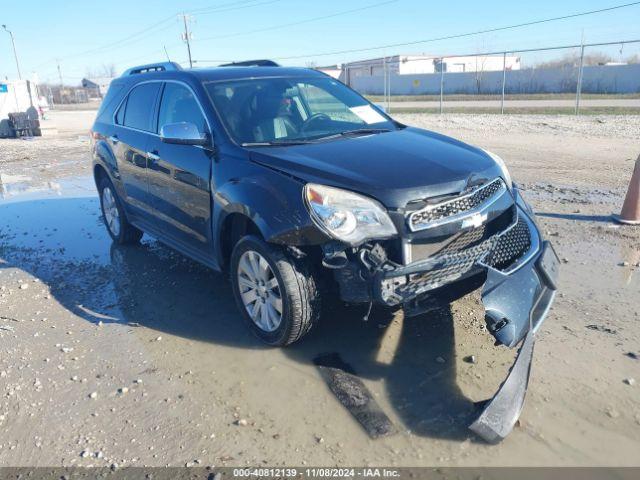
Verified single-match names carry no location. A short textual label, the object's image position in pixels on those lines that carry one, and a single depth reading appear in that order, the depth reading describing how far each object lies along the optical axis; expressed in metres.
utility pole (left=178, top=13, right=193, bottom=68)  54.31
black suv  3.26
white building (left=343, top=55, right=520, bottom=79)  54.33
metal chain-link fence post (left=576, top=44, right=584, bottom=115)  17.89
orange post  6.15
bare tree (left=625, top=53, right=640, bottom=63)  43.78
